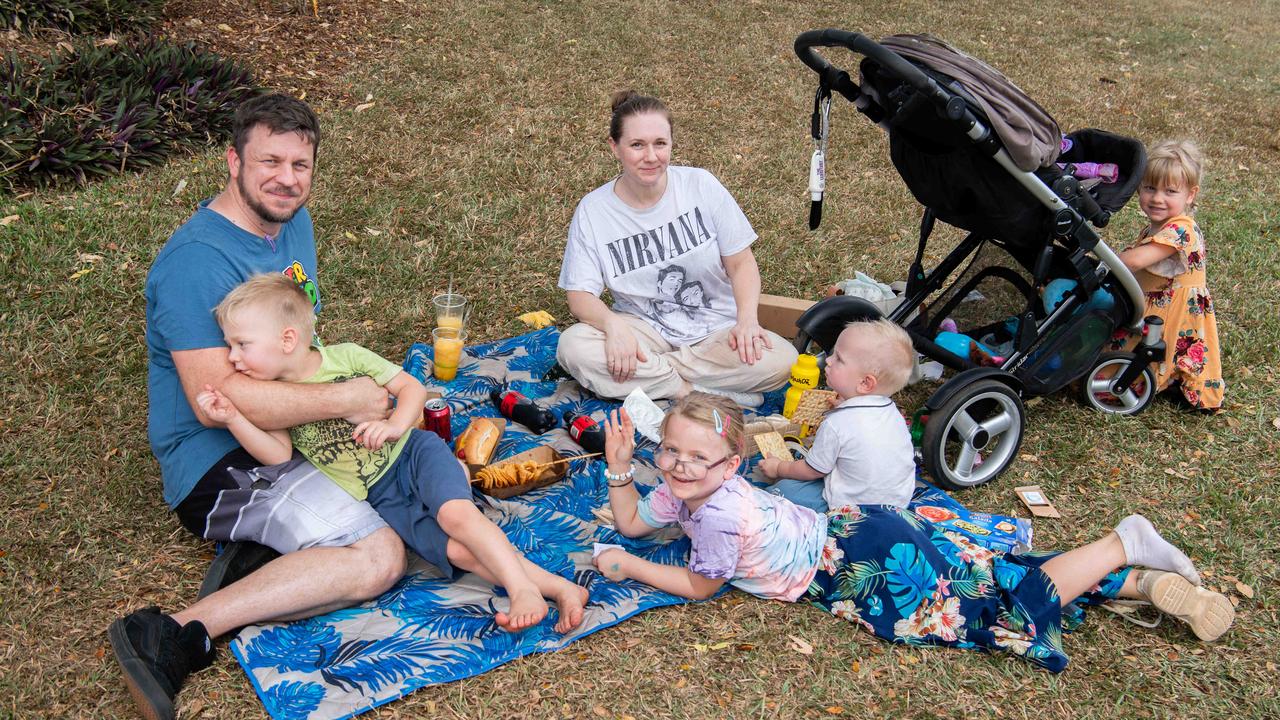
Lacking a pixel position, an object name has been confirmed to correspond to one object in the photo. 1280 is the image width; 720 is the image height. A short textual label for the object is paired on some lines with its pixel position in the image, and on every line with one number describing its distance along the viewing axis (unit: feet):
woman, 15.19
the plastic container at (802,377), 15.02
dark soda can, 13.37
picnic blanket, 9.74
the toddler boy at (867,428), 11.89
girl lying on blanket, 10.55
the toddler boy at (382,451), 10.35
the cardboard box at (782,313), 17.25
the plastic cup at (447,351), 15.60
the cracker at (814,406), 14.11
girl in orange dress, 15.06
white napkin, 14.33
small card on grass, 13.61
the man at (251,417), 10.32
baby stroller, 12.64
